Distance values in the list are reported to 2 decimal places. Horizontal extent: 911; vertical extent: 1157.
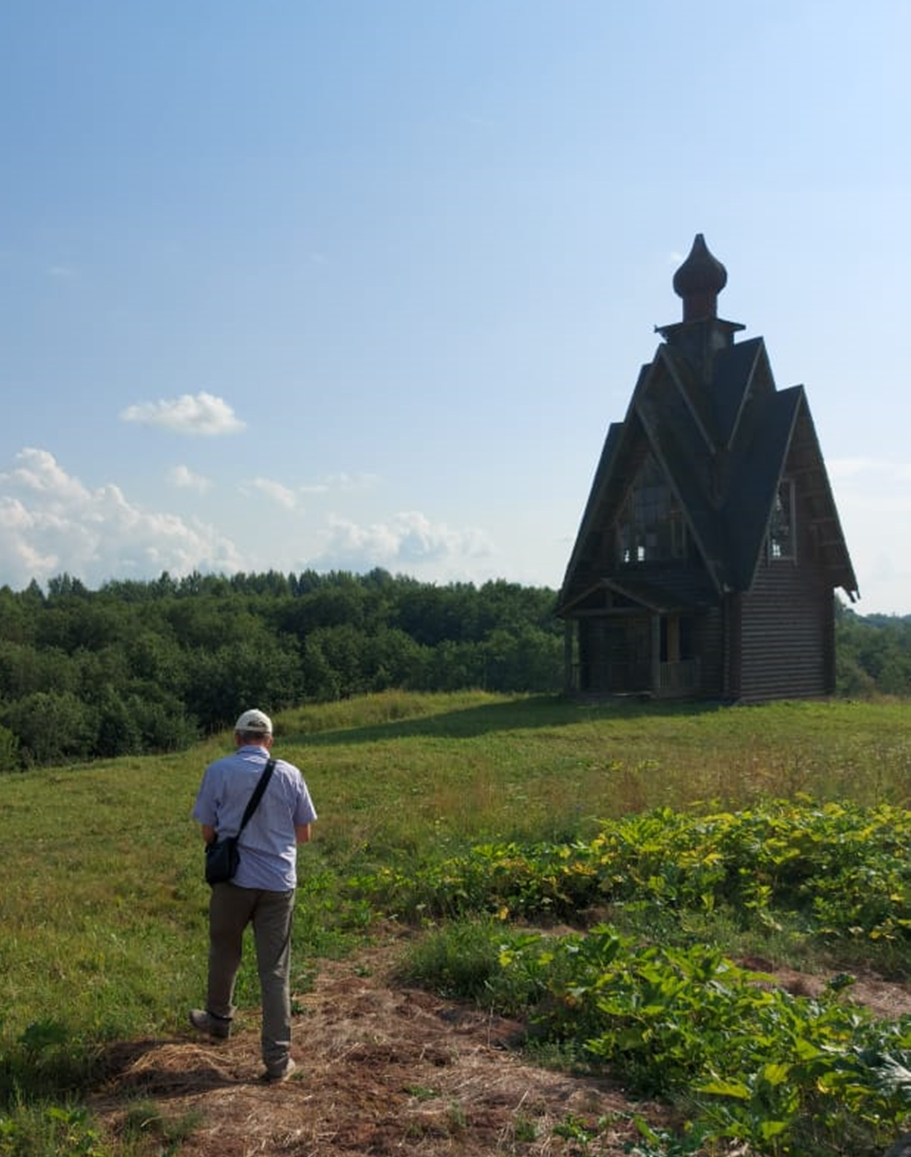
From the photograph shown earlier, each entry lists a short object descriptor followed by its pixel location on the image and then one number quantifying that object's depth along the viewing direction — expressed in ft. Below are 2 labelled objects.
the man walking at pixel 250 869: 17.87
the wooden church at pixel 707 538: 86.74
